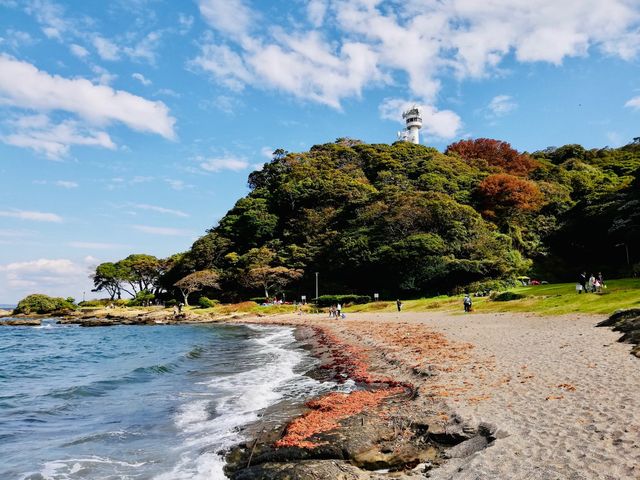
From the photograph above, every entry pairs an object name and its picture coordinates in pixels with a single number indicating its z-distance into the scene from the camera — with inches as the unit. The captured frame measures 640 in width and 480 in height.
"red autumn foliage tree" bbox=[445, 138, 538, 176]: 4249.5
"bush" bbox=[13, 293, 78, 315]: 3494.1
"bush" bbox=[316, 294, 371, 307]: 2363.4
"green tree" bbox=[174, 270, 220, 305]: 2999.5
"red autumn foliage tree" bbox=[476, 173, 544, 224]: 3038.9
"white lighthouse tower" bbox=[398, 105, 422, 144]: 5054.1
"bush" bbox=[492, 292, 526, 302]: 1454.1
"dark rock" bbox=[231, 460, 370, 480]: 269.1
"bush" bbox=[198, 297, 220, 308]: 2906.5
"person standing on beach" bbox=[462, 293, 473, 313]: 1387.7
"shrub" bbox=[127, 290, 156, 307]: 3528.5
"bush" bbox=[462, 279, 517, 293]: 1979.6
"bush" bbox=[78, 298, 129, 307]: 3702.3
